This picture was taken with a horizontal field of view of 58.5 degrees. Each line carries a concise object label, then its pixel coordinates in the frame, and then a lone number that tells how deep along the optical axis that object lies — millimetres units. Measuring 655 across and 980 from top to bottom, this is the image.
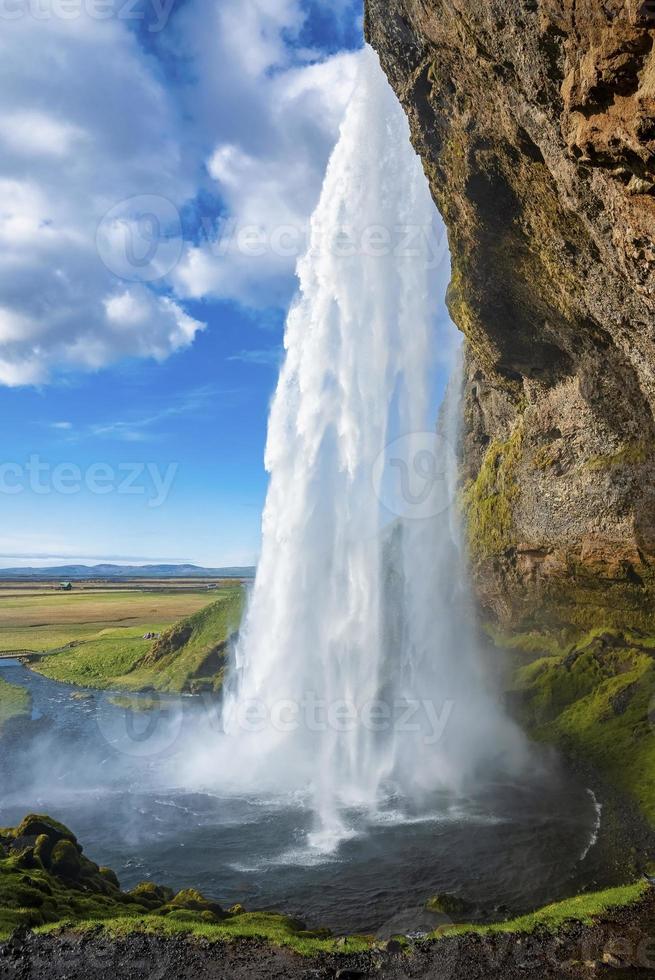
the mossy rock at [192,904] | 16516
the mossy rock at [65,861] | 17875
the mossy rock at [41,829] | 19272
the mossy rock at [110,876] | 18719
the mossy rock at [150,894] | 16969
